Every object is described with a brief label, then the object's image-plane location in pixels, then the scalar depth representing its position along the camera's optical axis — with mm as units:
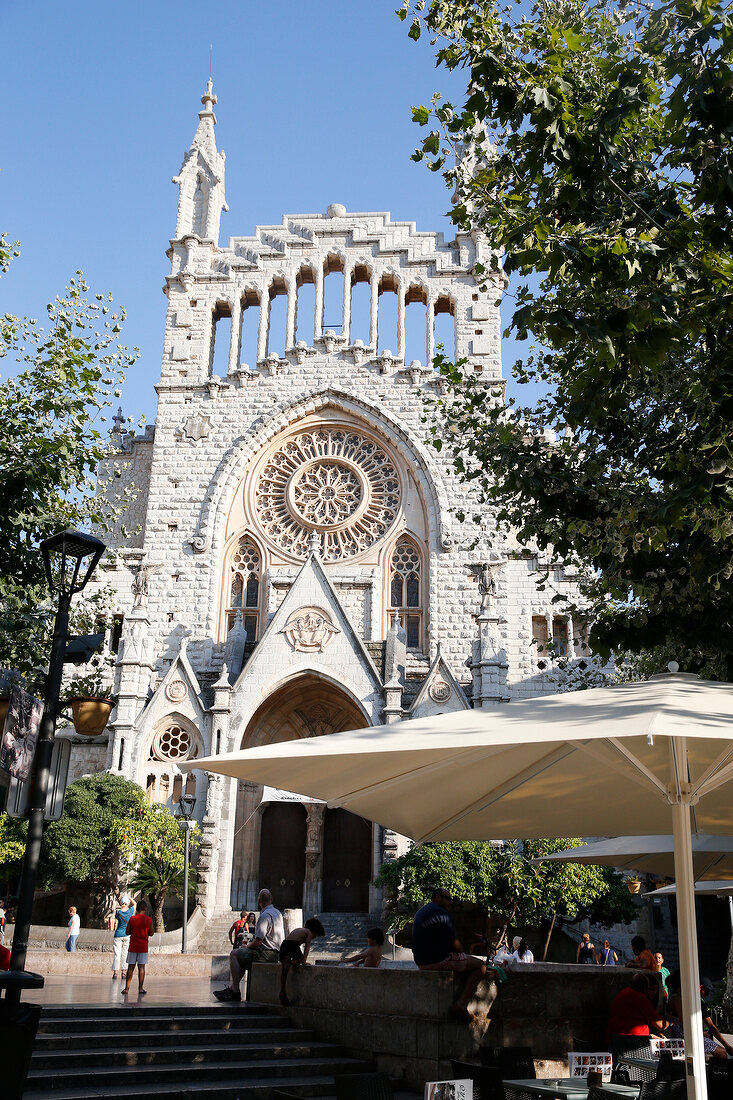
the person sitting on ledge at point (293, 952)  10812
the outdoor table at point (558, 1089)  6172
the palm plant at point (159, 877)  22094
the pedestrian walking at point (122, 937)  16562
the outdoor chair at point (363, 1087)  5773
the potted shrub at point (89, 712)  8828
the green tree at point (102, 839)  21391
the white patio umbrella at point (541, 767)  5465
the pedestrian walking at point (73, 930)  18906
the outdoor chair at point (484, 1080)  6531
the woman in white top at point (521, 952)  18219
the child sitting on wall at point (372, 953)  10594
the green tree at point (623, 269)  7824
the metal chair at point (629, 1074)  6957
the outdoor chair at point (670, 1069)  6238
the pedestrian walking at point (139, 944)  13930
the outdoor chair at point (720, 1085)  6578
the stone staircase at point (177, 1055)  8000
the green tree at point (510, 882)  20312
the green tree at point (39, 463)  12641
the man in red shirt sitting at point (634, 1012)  7980
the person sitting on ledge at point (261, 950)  12161
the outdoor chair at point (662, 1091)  5727
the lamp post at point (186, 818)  19766
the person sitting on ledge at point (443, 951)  8062
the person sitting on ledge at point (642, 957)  12184
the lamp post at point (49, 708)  7457
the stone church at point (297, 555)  25406
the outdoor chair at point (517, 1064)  7043
